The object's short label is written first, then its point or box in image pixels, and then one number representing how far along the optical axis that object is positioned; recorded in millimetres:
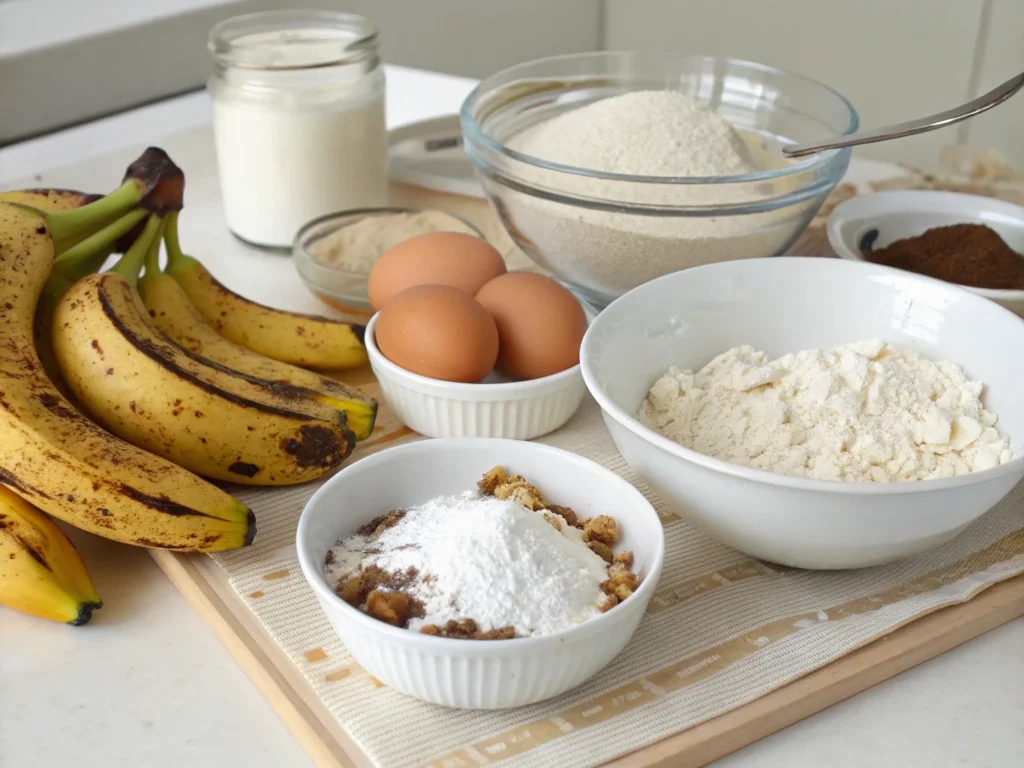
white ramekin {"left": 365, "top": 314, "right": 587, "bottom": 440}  1001
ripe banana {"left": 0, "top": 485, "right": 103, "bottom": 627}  791
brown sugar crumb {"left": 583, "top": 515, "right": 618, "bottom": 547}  815
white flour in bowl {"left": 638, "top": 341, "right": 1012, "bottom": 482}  842
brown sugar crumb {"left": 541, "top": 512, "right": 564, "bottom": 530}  809
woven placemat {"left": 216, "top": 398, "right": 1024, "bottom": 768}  706
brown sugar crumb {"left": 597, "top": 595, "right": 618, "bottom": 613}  725
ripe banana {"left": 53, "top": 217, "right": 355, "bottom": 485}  899
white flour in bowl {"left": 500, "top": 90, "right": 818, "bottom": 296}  1097
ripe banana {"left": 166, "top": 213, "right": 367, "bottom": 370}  1122
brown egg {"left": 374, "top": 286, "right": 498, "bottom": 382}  991
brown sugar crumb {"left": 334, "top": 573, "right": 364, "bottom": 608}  736
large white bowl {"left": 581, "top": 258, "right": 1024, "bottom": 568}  741
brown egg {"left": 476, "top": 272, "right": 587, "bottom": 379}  1036
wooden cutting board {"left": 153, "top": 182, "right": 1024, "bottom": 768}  704
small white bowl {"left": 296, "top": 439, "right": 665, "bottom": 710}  671
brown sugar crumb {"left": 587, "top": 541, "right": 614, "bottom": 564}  798
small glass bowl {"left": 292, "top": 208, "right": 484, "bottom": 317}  1223
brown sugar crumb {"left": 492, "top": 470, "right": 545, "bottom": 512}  827
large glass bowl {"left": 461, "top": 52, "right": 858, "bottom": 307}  1081
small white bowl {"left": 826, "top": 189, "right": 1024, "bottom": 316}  1290
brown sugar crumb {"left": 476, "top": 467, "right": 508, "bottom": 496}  860
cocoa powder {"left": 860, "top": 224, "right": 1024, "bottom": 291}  1130
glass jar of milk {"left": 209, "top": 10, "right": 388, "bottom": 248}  1304
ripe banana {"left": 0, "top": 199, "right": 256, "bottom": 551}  805
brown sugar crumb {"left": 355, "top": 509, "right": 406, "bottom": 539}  825
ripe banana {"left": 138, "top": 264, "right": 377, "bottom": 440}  1001
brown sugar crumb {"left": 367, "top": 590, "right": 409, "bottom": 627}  707
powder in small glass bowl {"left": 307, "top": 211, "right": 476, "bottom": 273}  1275
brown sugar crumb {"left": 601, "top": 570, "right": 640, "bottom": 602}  733
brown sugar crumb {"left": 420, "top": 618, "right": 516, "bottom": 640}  693
